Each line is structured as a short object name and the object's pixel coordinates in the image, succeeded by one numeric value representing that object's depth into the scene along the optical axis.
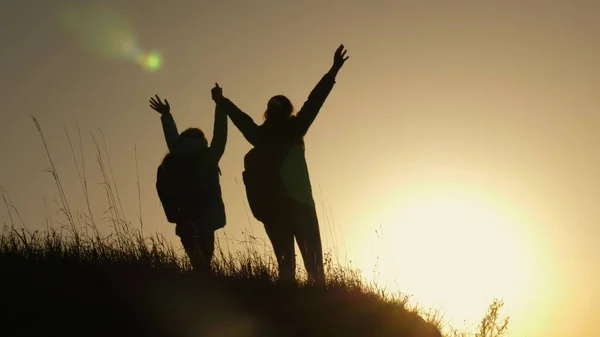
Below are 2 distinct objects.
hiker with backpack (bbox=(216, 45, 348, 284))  7.16
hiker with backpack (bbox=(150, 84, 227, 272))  7.48
